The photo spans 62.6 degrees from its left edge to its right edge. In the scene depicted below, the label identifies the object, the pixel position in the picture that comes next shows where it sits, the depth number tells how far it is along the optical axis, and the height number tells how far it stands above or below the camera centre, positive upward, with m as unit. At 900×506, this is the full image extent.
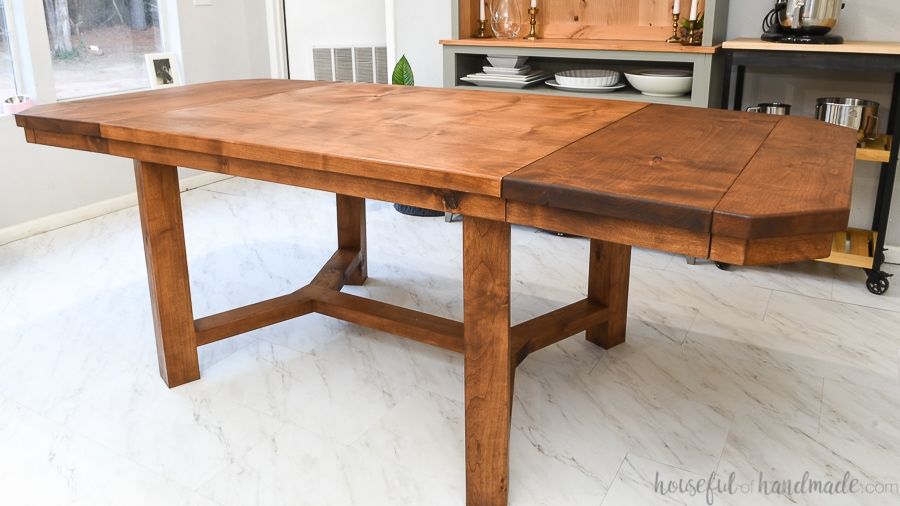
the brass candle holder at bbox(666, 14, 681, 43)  3.26 -0.04
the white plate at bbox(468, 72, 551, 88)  3.49 -0.26
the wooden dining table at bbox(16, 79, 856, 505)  1.23 -0.28
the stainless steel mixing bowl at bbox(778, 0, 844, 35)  2.80 +0.01
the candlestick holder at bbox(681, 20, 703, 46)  3.14 -0.06
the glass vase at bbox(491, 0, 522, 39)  3.61 +0.02
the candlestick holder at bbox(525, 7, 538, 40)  3.62 +0.01
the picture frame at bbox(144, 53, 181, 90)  4.15 -0.24
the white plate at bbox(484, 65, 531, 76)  3.52 -0.22
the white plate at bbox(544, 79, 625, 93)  3.35 -0.29
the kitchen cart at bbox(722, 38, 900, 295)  2.72 -0.17
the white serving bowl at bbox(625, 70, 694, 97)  3.16 -0.25
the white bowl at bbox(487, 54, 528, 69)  3.52 -0.17
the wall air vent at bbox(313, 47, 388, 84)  4.50 -0.24
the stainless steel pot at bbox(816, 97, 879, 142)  2.86 -0.36
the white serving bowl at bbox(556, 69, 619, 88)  3.34 -0.25
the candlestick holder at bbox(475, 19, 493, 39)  3.72 -0.05
